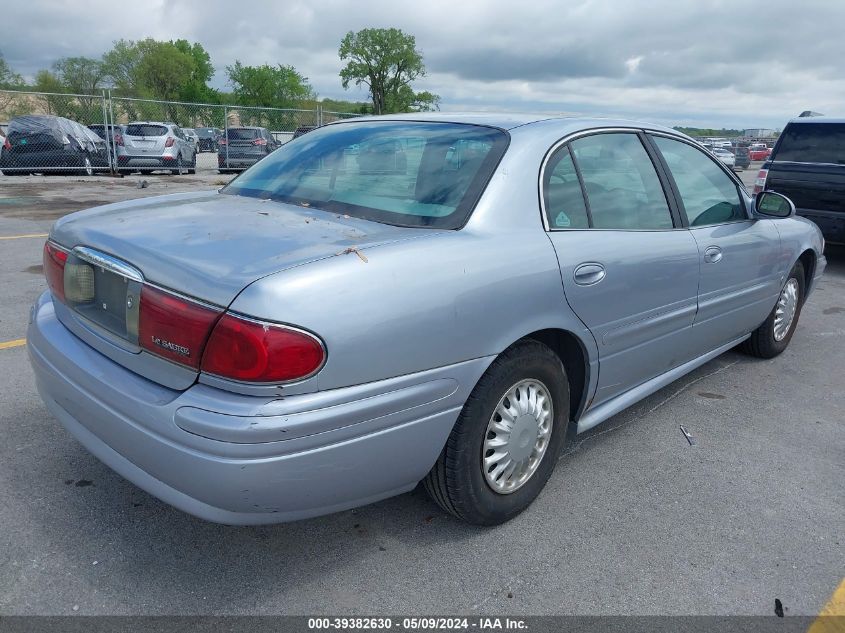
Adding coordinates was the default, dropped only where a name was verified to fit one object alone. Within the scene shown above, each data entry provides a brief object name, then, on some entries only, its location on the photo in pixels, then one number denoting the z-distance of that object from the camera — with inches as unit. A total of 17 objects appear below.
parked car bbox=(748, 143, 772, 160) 1610.5
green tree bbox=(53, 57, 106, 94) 2733.8
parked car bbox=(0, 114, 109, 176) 654.5
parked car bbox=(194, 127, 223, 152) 1246.8
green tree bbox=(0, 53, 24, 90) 2494.1
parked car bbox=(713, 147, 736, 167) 1233.4
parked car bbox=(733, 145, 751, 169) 1467.8
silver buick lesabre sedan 77.3
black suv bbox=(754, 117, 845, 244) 311.4
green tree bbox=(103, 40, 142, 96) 3102.9
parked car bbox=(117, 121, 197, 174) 736.3
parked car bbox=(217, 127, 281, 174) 843.4
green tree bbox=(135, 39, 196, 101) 3334.2
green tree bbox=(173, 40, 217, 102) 3523.6
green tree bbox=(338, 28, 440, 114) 3294.8
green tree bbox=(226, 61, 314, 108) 3565.5
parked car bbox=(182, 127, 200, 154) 972.3
